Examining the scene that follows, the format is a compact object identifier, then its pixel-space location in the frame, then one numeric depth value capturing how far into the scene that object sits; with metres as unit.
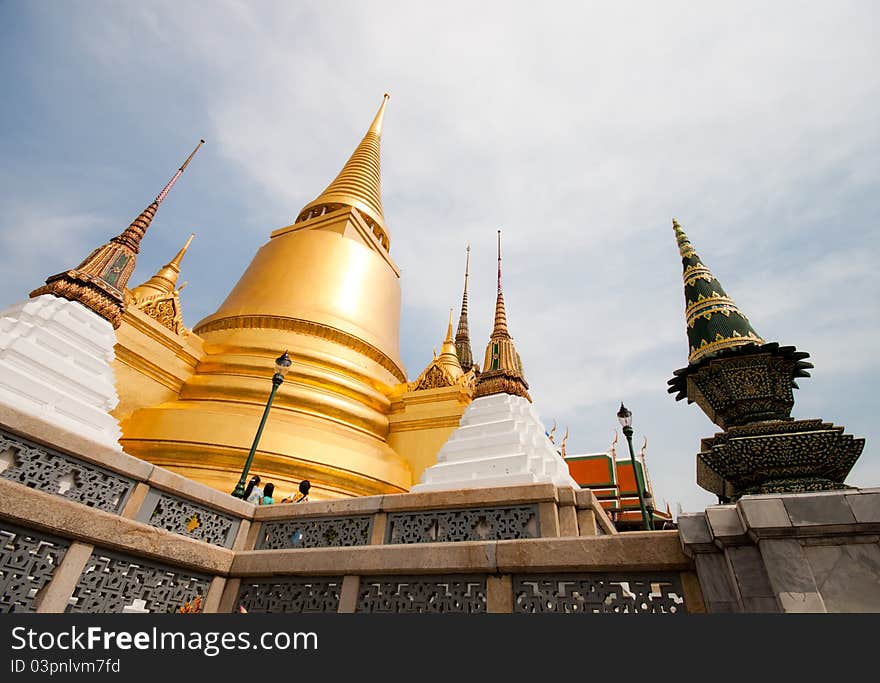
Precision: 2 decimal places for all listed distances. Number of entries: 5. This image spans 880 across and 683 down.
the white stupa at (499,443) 5.19
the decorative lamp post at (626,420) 8.46
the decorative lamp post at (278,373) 5.75
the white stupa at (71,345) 5.00
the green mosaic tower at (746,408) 3.36
